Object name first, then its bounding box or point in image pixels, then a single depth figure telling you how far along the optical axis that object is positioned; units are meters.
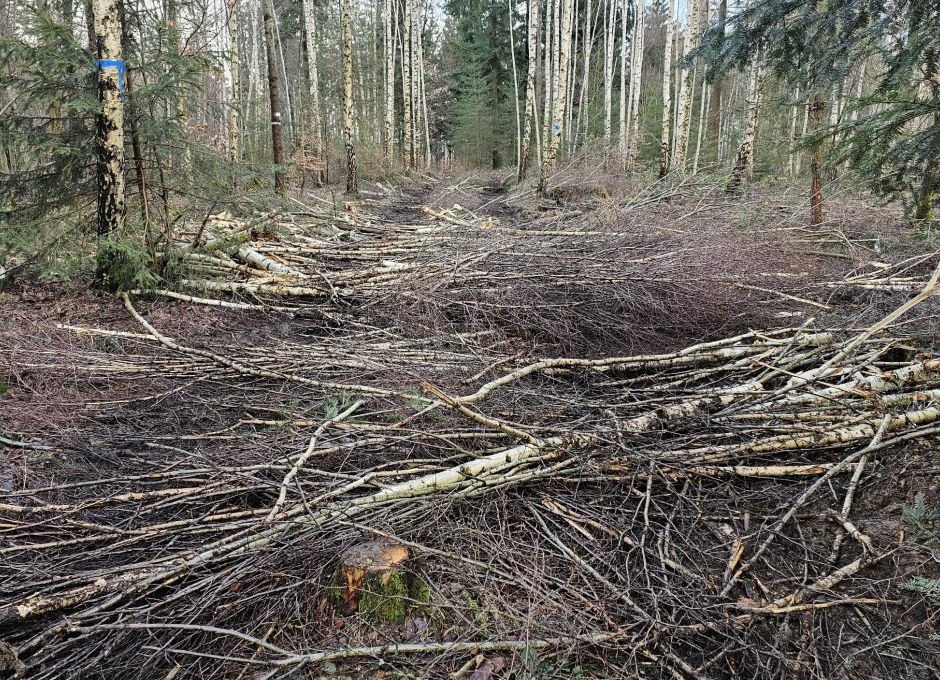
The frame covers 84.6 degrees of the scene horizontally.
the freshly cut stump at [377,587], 2.03
